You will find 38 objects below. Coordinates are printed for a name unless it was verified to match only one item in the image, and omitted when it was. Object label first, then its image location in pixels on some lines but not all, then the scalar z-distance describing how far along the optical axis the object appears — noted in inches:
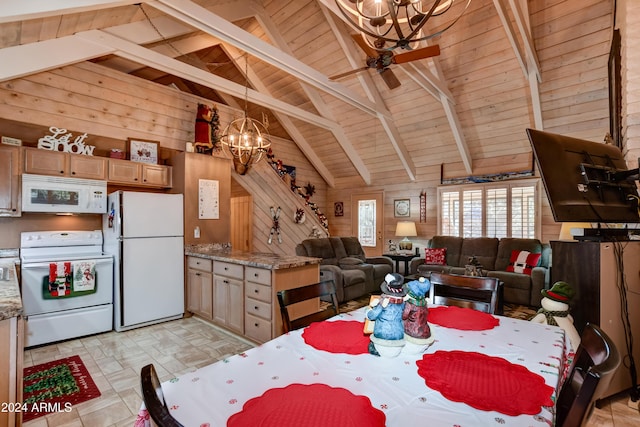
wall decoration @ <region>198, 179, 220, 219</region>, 171.3
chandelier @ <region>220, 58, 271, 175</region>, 186.2
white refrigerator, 140.3
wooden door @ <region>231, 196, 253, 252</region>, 246.4
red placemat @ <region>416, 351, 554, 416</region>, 33.8
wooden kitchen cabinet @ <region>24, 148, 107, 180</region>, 132.2
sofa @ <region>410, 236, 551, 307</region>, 177.2
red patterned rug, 84.0
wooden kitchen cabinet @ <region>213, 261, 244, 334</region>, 128.1
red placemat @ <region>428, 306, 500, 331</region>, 60.5
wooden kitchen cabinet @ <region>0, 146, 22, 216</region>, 125.2
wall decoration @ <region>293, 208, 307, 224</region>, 273.8
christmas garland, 261.4
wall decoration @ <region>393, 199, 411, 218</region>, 272.5
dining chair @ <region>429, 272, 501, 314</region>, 76.5
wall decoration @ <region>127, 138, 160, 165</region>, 168.7
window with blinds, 213.3
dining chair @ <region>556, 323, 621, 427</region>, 26.9
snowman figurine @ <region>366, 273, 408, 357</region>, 44.2
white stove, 121.9
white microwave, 129.5
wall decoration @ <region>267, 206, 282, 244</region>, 255.6
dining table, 31.4
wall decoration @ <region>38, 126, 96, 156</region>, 140.7
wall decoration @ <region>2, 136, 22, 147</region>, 132.6
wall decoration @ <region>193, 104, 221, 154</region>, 187.6
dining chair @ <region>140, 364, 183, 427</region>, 22.6
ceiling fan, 122.3
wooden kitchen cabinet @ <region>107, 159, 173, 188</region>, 153.9
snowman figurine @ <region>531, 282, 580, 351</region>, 79.4
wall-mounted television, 77.1
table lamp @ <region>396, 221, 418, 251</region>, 251.1
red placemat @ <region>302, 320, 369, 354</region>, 48.1
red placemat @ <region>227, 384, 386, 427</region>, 30.0
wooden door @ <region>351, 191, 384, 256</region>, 290.5
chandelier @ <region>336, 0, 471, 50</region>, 70.1
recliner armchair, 186.7
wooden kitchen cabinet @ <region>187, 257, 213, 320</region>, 146.3
